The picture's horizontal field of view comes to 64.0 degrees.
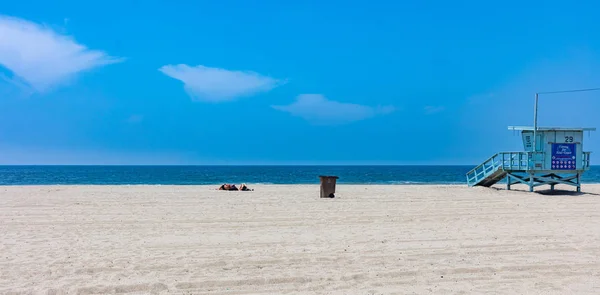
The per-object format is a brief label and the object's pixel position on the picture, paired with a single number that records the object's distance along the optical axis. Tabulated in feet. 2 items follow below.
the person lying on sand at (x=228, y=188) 80.89
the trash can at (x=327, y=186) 64.80
